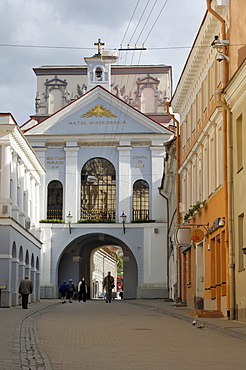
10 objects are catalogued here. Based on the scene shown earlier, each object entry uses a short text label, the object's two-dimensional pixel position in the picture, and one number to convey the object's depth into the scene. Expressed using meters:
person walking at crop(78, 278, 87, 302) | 40.78
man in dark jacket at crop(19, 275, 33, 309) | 29.31
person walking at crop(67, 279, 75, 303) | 40.34
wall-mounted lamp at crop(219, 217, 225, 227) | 21.09
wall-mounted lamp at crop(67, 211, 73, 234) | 47.50
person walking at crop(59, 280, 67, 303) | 40.44
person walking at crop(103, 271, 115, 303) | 39.09
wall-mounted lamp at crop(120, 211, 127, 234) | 47.78
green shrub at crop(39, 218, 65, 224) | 47.84
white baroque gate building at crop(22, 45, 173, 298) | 47.81
